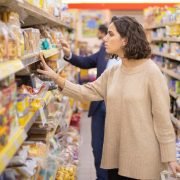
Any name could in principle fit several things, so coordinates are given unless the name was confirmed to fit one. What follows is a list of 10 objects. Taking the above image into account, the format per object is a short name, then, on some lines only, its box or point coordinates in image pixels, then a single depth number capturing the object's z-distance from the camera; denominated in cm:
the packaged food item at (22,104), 181
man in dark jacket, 429
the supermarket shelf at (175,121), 518
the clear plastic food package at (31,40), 228
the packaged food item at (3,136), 146
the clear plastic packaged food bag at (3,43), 160
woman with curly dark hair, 247
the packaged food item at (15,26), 185
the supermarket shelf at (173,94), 563
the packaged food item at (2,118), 145
